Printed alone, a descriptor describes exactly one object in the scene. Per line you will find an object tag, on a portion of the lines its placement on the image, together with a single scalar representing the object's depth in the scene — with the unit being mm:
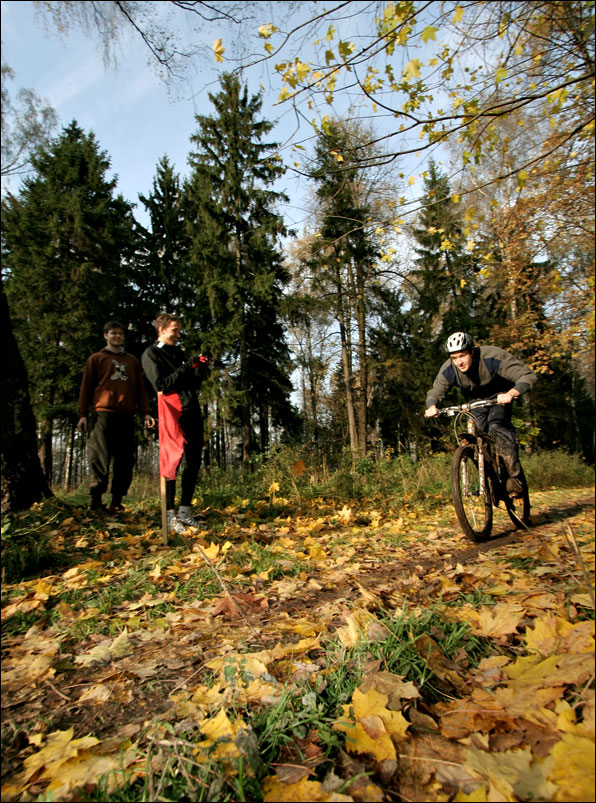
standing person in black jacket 4293
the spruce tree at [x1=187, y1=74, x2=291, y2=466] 17422
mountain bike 4117
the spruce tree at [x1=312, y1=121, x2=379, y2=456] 17203
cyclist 4441
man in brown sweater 4965
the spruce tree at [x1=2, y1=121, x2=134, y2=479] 17172
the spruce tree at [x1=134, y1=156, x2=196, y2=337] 21609
